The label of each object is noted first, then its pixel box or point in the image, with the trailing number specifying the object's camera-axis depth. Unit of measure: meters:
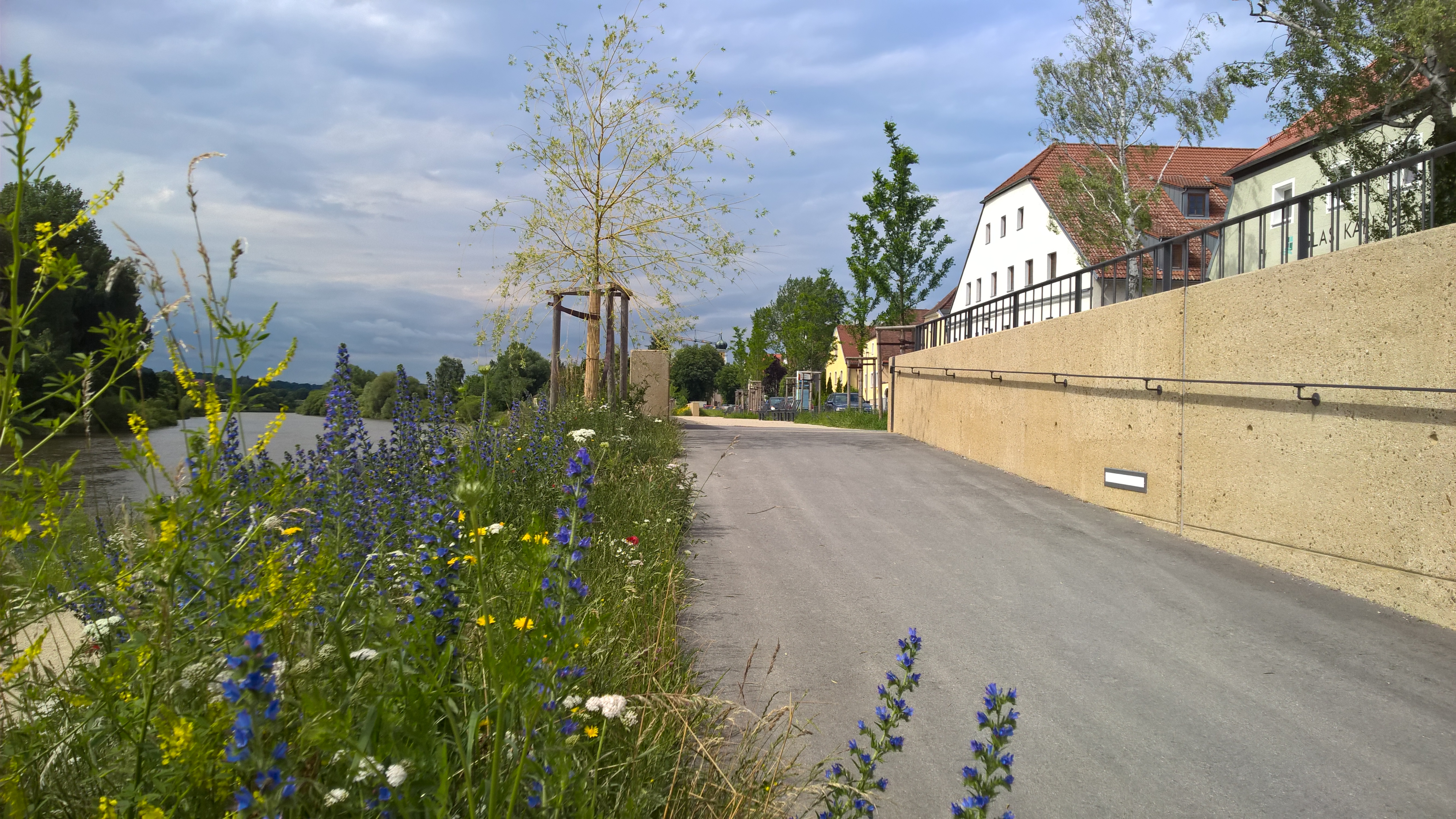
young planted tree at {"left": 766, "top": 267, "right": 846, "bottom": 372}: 54.09
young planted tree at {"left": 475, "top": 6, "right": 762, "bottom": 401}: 15.13
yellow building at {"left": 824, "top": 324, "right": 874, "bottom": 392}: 60.56
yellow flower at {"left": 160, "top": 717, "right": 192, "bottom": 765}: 1.44
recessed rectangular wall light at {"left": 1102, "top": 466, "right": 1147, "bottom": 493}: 8.58
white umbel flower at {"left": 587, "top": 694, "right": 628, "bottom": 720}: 2.29
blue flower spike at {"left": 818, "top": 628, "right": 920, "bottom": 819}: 2.16
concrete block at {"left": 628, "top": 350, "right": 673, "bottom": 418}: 20.23
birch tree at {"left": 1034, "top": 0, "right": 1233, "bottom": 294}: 26.50
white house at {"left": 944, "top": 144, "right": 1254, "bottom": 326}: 33.66
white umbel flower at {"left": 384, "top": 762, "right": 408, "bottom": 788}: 1.43
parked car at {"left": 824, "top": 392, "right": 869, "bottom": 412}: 41.38
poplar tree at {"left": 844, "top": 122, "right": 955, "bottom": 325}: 31.20
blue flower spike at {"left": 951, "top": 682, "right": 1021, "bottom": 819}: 2.09
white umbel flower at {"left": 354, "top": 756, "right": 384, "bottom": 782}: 1.42
